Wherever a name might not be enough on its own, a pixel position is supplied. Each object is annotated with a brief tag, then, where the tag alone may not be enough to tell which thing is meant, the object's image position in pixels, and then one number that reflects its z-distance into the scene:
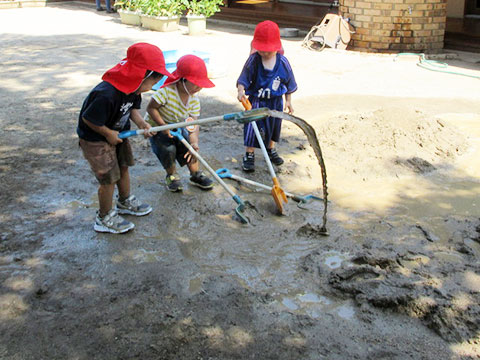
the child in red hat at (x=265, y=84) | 4.61
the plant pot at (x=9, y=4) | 17.60
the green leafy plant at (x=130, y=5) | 12.95
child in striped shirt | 4.04
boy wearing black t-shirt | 3.43
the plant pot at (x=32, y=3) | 18.12
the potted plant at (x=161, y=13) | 12.12
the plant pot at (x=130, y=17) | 13.26
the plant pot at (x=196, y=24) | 11.77
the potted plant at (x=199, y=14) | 11.81
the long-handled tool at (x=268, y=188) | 4.40
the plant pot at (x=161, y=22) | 12.20
